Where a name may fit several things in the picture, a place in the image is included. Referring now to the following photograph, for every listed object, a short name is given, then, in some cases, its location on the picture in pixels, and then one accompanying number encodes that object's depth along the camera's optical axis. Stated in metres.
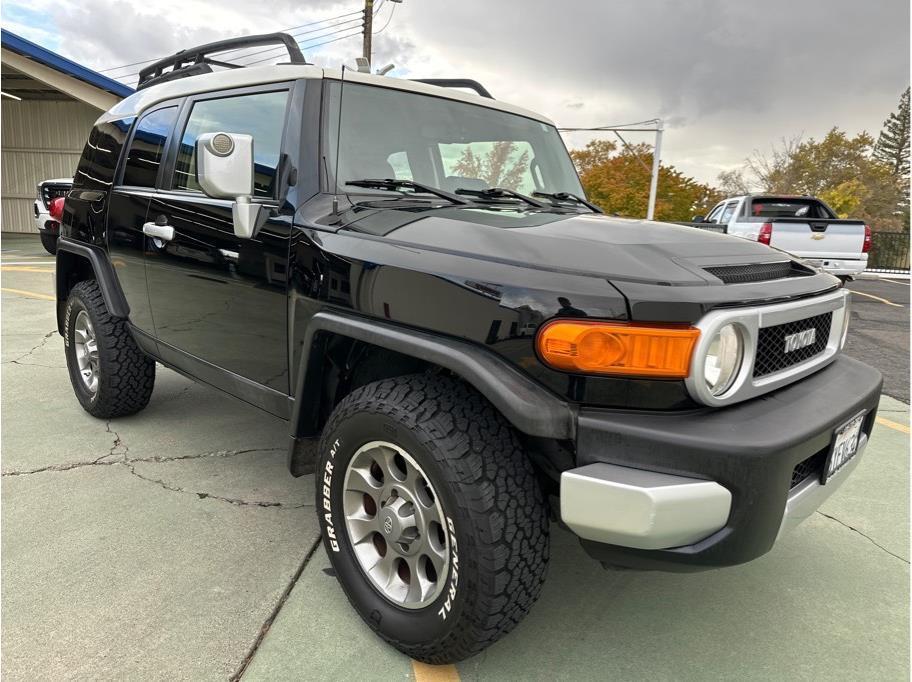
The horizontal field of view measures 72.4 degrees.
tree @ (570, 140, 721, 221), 28.00
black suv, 1.62
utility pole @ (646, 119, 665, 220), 25.27
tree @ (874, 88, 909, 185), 56.53
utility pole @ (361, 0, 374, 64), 19.50
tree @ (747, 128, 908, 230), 33.72
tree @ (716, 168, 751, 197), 41.38
